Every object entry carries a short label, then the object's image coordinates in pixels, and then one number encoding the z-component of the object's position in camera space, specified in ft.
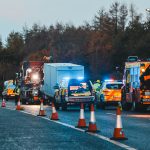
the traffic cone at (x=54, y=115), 88.66
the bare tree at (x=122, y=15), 396.57
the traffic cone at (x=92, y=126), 63.98
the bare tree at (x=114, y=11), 392.63
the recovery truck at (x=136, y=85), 117.29
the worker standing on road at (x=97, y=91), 145.23
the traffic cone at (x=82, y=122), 70.90
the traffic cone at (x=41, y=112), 101.34
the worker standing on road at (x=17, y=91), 189.99
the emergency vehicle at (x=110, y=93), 139.26
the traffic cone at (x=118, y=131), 55.93
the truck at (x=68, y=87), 126.11
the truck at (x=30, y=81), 180.75
